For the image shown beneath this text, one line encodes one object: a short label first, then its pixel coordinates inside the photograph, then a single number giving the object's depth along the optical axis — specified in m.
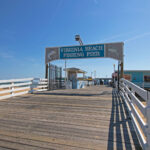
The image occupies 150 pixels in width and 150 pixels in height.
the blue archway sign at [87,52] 7.92
